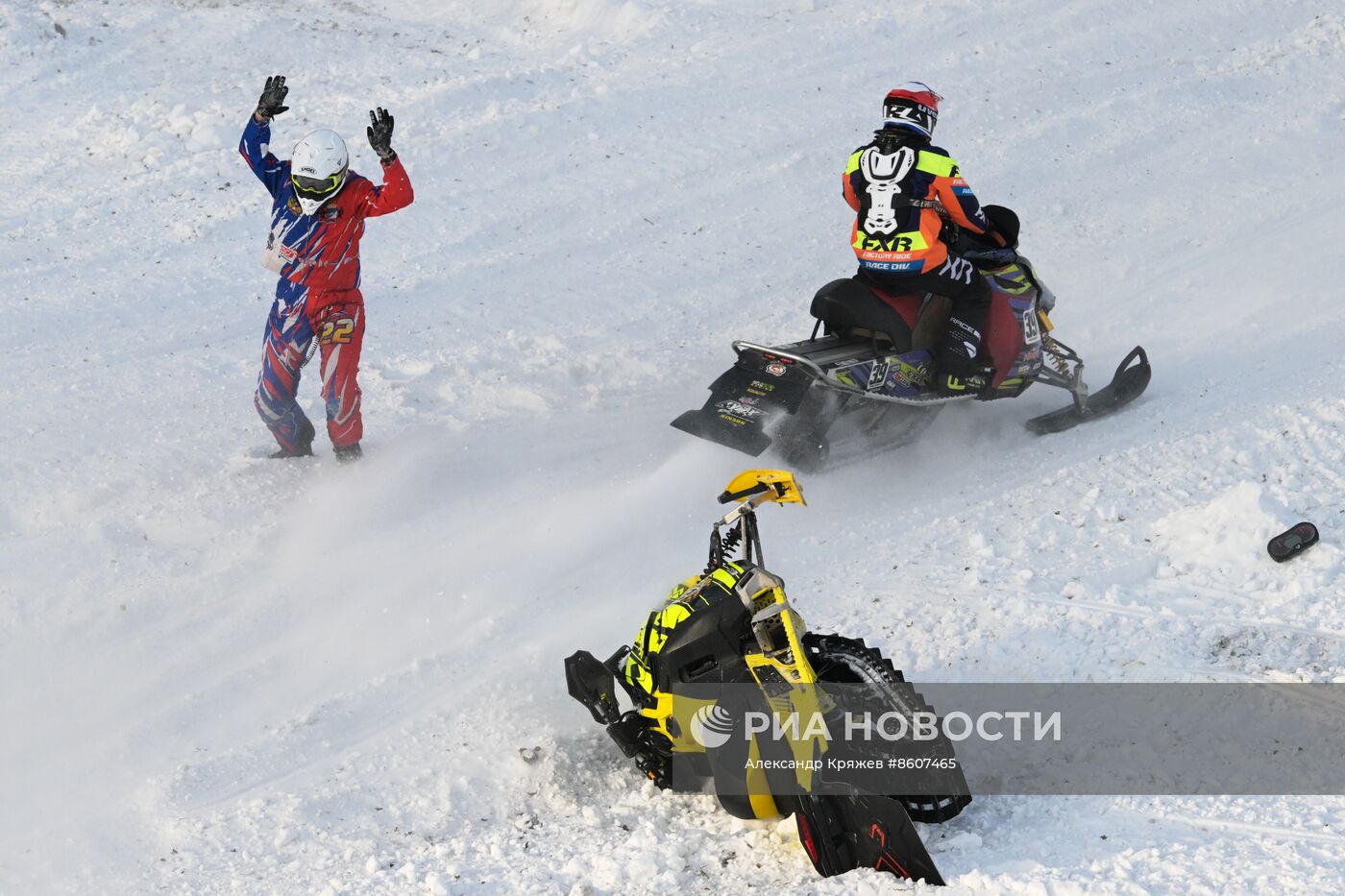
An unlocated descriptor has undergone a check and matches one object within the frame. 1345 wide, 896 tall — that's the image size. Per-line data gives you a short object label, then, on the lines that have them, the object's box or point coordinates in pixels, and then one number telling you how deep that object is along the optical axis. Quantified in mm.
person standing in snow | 14797
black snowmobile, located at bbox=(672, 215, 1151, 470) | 15352
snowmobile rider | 15500
